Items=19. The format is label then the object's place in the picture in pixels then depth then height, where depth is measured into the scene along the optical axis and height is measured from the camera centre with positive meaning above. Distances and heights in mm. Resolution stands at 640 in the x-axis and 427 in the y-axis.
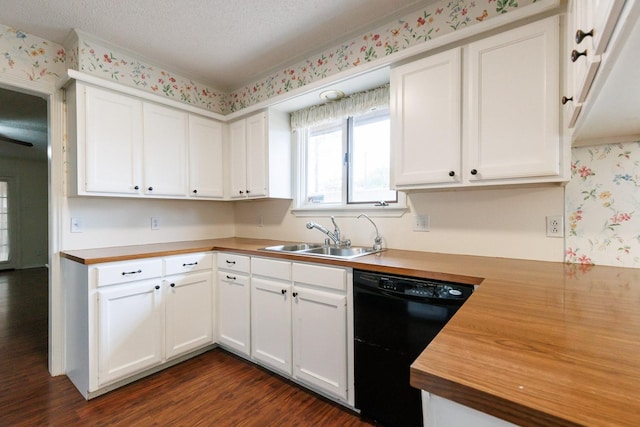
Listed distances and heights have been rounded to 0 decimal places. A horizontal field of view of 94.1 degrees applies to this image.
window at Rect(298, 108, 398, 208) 2330 +413
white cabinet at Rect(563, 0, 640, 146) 680 +389
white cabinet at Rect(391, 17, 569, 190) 1385 +507
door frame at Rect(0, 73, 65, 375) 2119 -7
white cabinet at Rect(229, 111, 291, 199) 2625 +507
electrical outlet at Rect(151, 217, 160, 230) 2678 -103
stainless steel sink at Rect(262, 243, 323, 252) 2463 -294
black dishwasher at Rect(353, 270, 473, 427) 1348 -605
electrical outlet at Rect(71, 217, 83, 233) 2200 -97
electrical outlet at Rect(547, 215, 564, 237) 1552 -82
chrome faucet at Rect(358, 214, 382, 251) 2102 -229
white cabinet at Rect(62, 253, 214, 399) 1862 -729
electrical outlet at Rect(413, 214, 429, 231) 2000 -77
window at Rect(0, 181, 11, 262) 6000 -198
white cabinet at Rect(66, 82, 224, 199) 2076 +510
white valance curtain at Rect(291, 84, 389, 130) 2205 +837
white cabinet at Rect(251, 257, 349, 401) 1725 -710
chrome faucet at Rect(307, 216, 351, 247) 2311 -194
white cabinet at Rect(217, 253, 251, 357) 2236 -716
